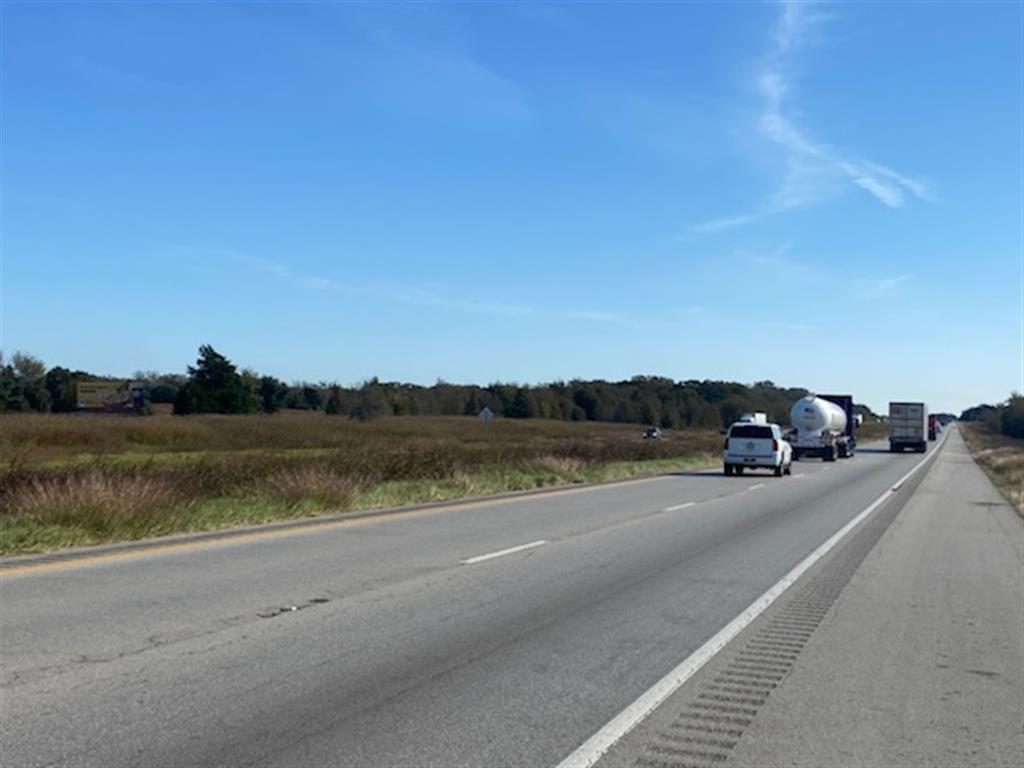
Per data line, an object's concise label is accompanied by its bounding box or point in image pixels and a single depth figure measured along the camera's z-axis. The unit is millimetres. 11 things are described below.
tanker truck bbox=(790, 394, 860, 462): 61125
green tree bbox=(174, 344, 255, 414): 97938
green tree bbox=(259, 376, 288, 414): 119938
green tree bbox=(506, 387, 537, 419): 145500
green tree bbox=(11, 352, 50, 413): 93750
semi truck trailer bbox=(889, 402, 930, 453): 84312
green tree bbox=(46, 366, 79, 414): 97125
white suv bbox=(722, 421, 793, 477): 41469
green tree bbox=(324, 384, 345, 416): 111481
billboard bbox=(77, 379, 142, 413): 88188
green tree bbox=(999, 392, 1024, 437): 163625
